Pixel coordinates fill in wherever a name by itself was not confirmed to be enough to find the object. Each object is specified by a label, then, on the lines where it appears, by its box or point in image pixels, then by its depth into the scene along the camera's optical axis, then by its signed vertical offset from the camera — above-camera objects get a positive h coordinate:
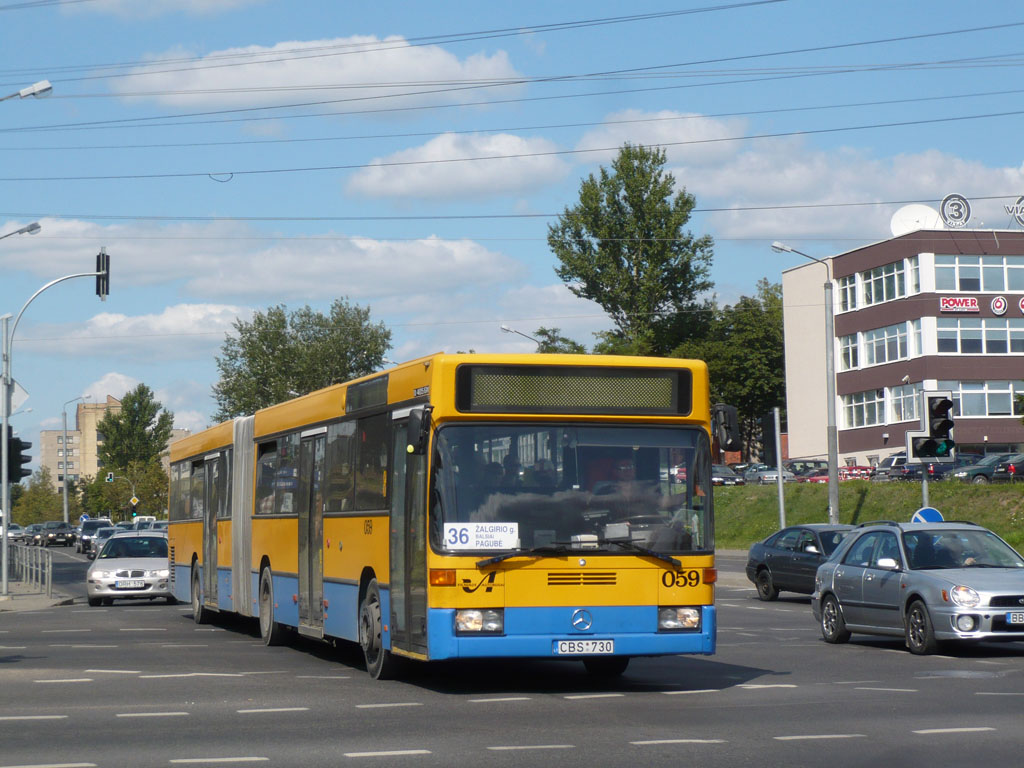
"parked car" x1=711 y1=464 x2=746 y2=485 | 74.74 +1.99
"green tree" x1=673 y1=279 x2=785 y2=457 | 105.75 +10.64
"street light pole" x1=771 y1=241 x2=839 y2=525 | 42.07 +3.17
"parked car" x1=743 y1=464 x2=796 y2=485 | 74.39 +2.04
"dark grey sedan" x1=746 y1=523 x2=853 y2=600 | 27.75 -0.80
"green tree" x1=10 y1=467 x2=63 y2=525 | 153.12 +2.27
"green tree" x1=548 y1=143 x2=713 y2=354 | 87.50 +15.55
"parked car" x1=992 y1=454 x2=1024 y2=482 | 58.56 +1.61
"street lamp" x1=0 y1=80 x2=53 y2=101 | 27.33 +7.76
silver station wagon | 16.33 -0.81
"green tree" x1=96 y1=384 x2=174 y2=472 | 159.00 +9.89
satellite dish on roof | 77.31 +14.81
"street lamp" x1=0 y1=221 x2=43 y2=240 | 35.69 +6.95
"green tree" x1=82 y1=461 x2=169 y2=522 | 119.31 +2.77
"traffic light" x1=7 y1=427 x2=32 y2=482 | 34.69 +1.64
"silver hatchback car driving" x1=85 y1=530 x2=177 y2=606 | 31.39 -0.88
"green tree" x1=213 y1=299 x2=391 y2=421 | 108.38 +12.00
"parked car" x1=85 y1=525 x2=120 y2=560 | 68.79 -0.42
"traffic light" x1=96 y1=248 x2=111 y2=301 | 36.03 +5.93
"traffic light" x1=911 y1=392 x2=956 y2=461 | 23.42 +1.22
